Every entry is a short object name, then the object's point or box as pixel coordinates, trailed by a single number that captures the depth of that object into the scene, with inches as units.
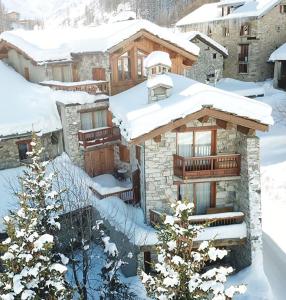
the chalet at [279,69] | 1864.2
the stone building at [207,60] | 1874.5
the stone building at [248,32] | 1926.7
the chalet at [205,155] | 794.8
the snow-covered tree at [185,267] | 498.0
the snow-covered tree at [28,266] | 515.8
